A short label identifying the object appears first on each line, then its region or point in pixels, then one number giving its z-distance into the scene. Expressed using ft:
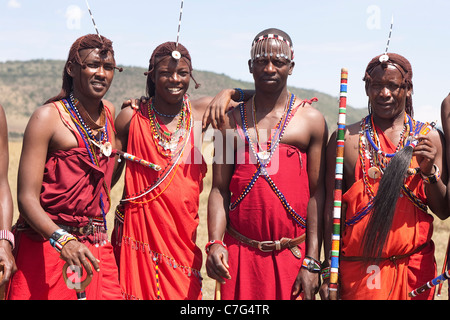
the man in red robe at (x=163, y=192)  16.94
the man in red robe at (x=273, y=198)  16.02
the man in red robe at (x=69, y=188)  14.99
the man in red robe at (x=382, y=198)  15.26
